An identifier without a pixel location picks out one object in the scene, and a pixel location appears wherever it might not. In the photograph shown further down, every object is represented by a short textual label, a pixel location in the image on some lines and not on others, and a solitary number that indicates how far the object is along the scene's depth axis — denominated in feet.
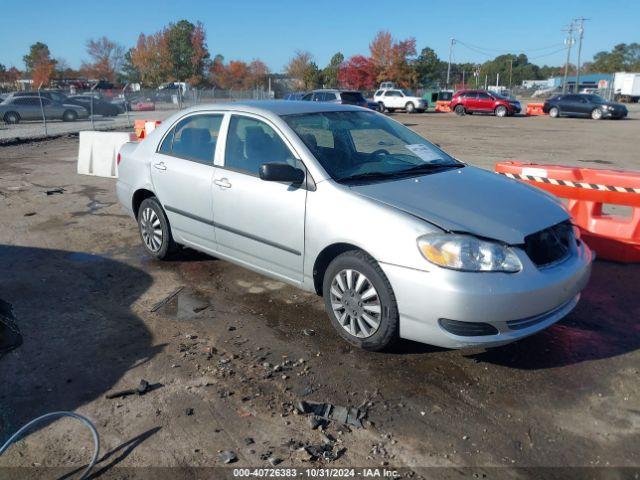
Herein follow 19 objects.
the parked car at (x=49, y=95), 84.89
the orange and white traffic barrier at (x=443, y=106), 139.29
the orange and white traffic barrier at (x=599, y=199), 18.61
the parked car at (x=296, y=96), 92.89
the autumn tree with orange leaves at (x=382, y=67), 212.43
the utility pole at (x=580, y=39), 236.02
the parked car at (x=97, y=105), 94.63
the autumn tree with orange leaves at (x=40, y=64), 229.66
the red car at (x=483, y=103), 118.21
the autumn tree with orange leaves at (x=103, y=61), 246.47
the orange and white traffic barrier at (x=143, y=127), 34.81
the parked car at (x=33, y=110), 82.43
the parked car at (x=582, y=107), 104.18
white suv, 128.77
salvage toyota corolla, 11.09
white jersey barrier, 35.91
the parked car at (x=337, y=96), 87.35
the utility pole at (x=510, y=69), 379.98
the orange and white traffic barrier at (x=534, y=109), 121.39
